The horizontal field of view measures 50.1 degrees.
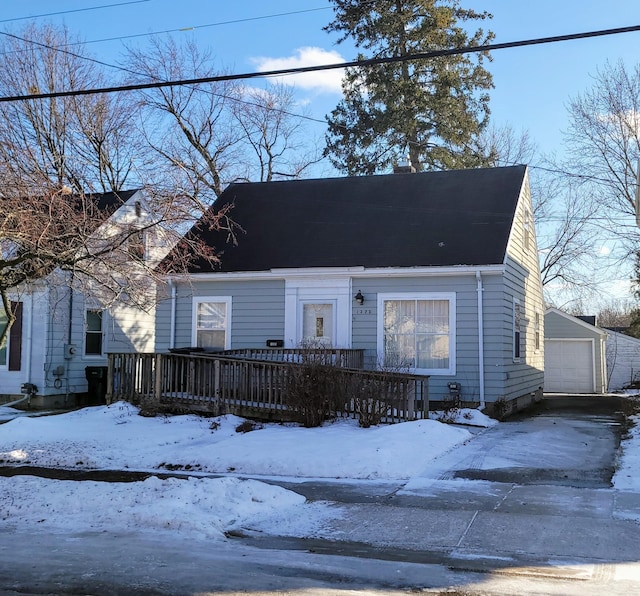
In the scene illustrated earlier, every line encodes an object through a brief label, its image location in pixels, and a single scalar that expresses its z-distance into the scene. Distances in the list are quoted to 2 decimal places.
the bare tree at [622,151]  23.42
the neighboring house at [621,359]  29.50
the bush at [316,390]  11.89
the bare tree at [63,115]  24.69
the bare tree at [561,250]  32.03
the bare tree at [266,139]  31.77
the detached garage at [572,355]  26.92
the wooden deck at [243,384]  11.90
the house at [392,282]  15.00
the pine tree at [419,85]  28.81
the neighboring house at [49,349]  17.45
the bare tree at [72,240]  8.97
